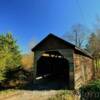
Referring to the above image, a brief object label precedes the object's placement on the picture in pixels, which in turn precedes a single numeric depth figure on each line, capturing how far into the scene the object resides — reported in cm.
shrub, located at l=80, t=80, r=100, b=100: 523
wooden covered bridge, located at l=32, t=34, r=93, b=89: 860
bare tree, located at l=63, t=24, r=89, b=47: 2783
